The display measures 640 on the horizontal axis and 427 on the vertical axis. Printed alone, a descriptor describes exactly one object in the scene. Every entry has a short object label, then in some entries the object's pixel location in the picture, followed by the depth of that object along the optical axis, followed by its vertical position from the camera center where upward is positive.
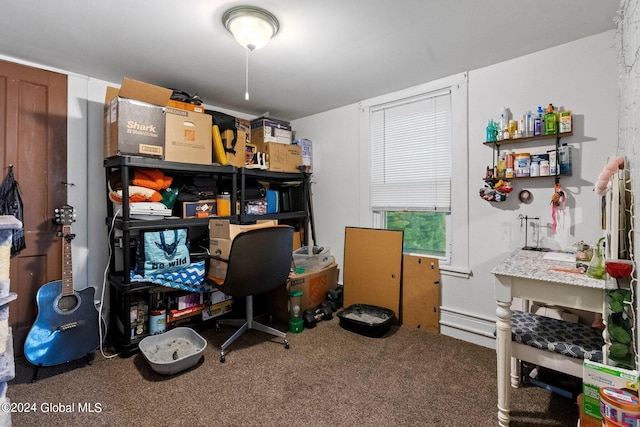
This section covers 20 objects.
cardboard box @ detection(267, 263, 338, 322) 2.89 -0.81
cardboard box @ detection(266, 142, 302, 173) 3.24 +0.63
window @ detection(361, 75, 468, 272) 2.61 +0.45
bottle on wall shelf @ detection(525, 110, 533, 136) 2.14 +0.63
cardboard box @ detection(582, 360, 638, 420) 1.15 -0.66
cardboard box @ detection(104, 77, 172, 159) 2.15 +0.69
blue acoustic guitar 2.02 -0.78
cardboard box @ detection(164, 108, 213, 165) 2.41 +0.63
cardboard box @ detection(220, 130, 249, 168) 2.85 +0.64
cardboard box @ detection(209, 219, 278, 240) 2.39 -0.14
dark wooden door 2.24 +0.38
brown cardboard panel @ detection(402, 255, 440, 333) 2.71 -0.75
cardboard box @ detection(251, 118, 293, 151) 3.31 +0.92
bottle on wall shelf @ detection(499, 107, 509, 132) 2.26 +0.71
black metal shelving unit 2.24 -0.09
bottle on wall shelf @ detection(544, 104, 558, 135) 2.05 +0.63
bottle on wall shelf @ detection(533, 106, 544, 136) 2.11 +0.64
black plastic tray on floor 2.57 -0.97
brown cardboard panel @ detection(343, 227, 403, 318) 2.90 -0.56
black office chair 2.16 -0.40
